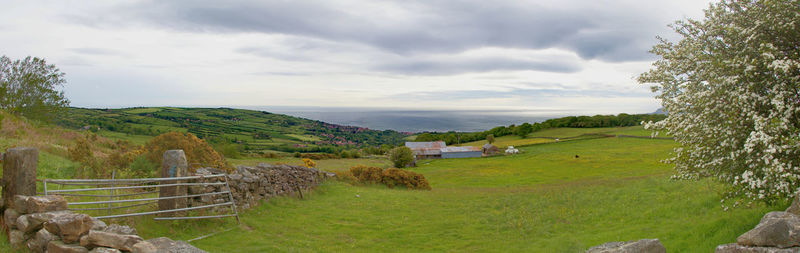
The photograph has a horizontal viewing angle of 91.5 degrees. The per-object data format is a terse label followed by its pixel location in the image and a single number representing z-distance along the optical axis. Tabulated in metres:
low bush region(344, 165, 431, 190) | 33.28
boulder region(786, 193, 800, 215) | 7.56
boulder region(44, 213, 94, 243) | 6.80
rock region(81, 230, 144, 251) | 6.56
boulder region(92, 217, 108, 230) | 7.01
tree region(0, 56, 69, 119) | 29.83
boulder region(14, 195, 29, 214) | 7.59
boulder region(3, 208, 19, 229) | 7.53
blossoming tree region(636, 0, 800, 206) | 8.59
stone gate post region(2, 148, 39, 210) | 7.90
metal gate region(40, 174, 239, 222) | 10.03
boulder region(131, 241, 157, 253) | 6.39
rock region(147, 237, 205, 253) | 6.65
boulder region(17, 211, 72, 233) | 7.18
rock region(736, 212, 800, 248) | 6.37
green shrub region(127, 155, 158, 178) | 17.22
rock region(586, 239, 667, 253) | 7.69
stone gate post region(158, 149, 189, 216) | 12.23
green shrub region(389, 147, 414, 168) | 71.12
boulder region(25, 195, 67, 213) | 7.43
